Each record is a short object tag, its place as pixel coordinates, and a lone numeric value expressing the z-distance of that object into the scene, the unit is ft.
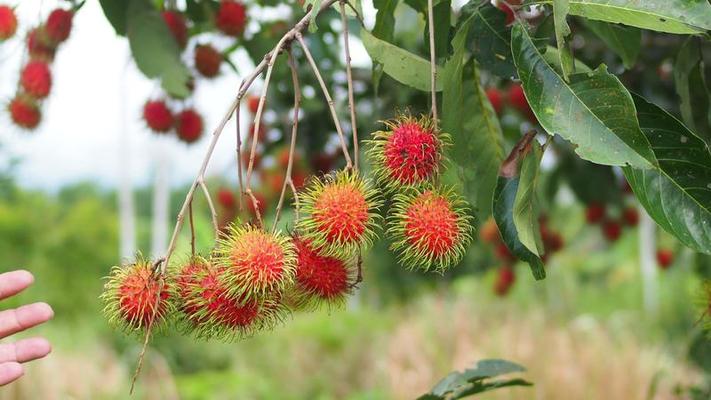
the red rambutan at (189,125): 5.91
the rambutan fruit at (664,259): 12.89
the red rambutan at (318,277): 3.06
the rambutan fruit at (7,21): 4.76
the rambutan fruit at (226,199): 9.90
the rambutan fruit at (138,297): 2.91
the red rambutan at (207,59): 5.42
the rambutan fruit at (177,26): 4.85
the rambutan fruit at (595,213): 9.46
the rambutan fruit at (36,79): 4.98
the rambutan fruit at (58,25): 4.66
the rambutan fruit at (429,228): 2.89
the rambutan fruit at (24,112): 5.29
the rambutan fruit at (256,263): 2.79
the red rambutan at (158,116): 5.67
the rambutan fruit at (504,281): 12.08
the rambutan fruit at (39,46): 4.82
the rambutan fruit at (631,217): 10.62
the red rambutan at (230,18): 5.15
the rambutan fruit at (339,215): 2.88
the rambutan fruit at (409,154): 2.89
